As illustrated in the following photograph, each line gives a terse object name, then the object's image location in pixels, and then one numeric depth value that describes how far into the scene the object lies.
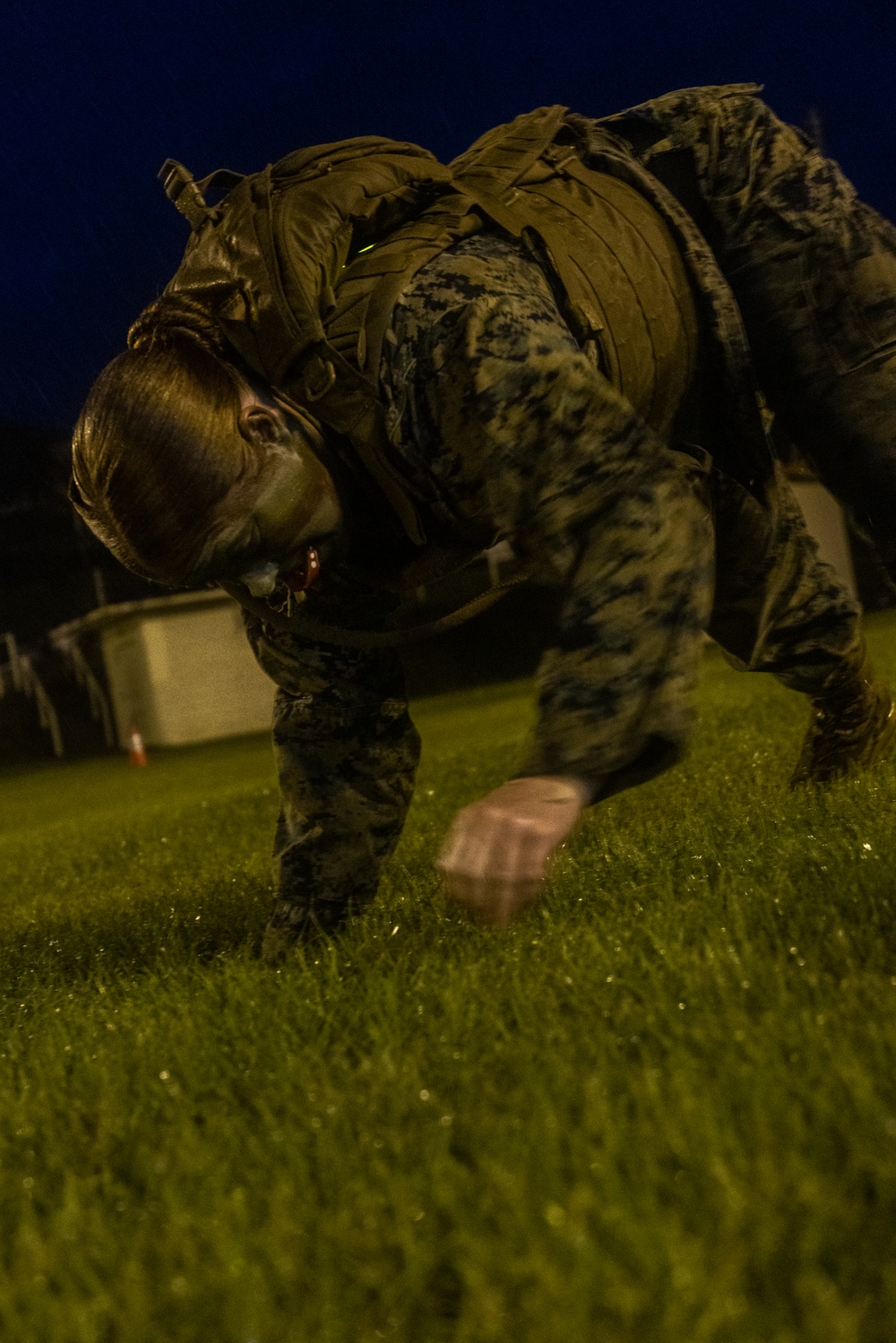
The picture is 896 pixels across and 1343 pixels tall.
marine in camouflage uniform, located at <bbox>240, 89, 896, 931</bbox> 2.22
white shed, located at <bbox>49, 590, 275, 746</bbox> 29.98
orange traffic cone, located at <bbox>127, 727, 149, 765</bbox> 23.09
